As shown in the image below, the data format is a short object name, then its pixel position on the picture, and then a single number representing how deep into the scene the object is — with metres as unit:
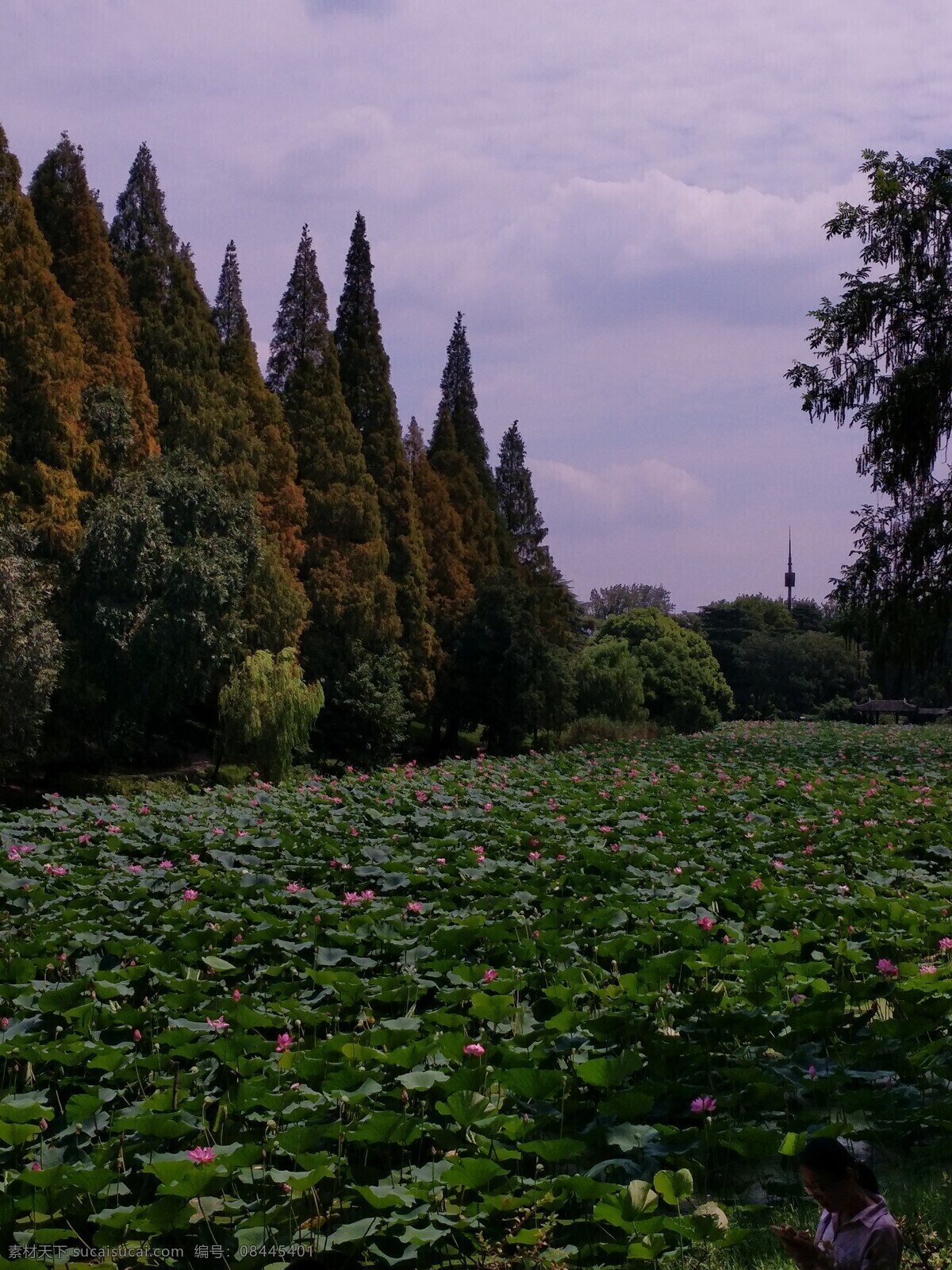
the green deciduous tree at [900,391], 16.58
